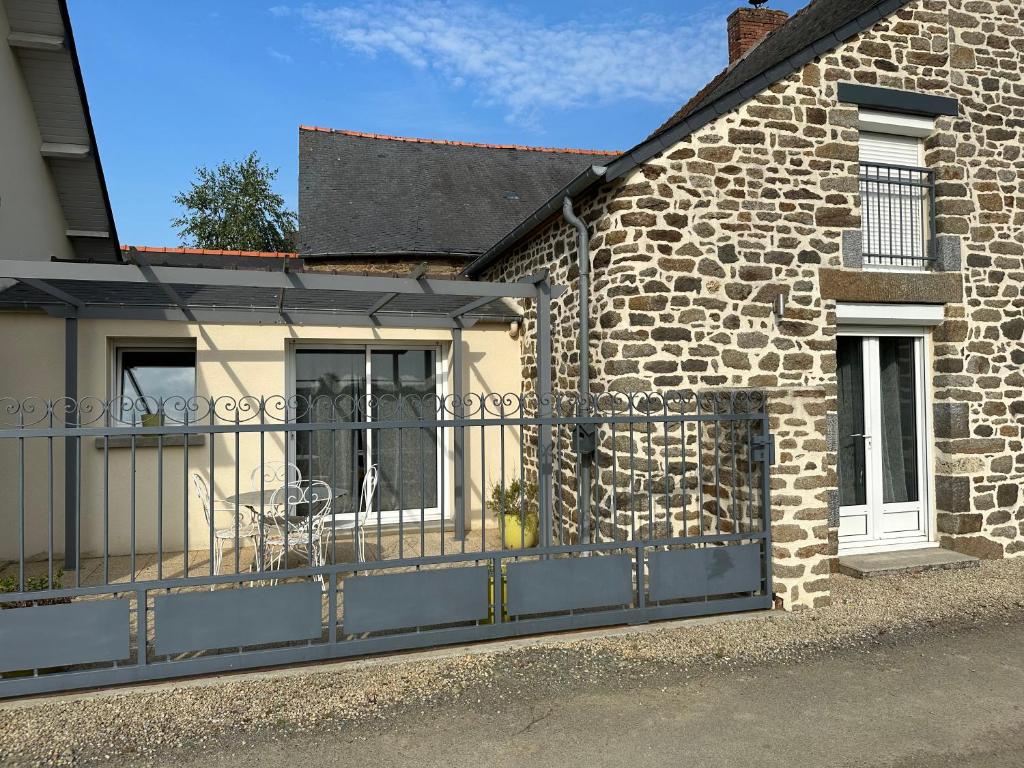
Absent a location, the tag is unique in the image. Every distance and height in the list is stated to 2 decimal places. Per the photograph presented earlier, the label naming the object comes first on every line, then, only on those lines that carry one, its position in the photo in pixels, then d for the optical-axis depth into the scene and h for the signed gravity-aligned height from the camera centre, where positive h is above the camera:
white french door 6.75 -0.43
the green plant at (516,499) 7.17 -1.03
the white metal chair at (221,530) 5.63 -1.03
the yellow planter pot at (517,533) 7.04 -1.32
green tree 29.00 +8.19
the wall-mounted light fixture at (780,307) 6.35 +0.81
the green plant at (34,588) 4.01 -1.06
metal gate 3.84 -1.06
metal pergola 4.96 +0.94
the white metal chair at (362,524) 5.00 -0.96
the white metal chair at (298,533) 5.38 -1.07
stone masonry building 6.20 +1.29
